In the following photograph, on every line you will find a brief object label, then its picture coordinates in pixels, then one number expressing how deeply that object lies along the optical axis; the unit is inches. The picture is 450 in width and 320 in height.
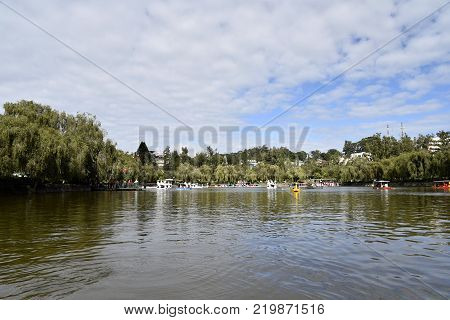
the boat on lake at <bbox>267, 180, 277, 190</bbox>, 4456.7
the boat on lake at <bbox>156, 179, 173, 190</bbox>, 4284.9
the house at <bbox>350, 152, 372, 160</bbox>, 5991.1
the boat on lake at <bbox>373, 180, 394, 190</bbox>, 3612.9
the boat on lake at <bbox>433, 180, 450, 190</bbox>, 3129.7
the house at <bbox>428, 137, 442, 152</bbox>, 5206.2
